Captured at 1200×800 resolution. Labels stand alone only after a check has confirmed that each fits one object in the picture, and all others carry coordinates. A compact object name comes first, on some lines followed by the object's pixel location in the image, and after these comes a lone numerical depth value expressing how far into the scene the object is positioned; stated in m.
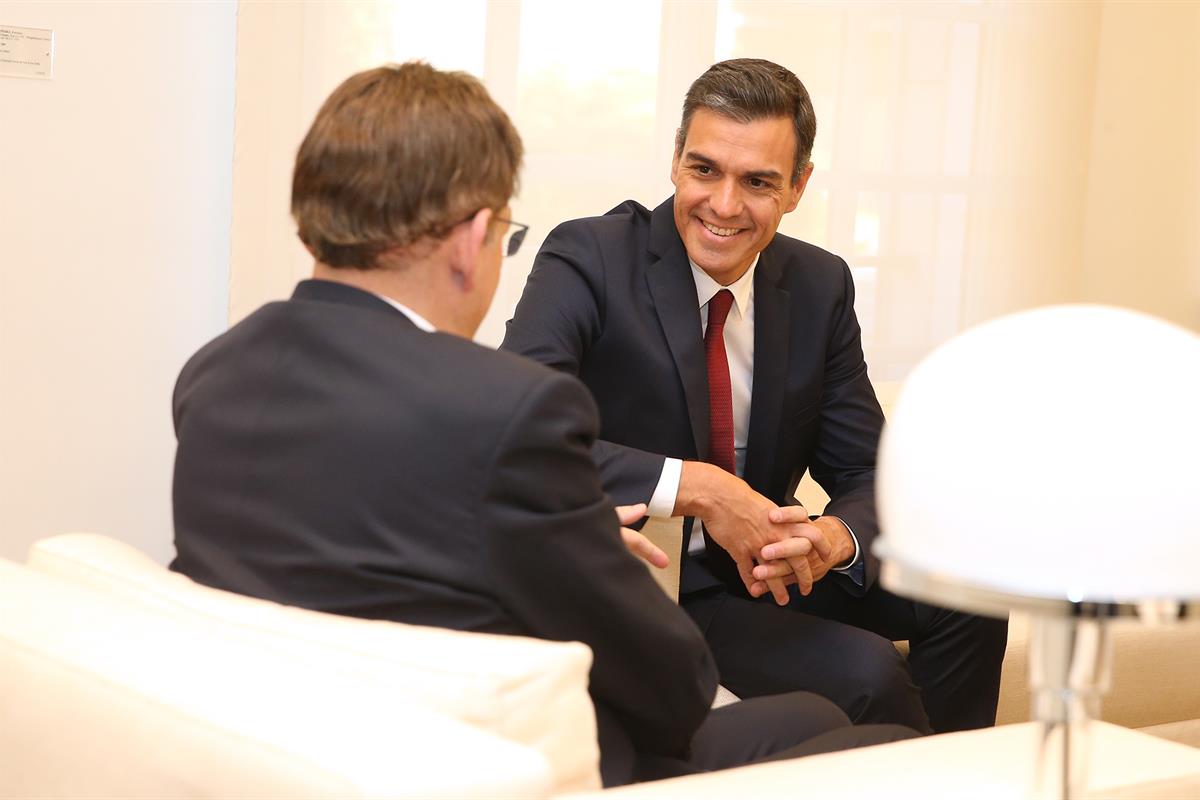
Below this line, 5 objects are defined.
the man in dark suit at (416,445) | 1.39
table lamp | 0.92
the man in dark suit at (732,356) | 2.69
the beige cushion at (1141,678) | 2.86
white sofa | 1.08
